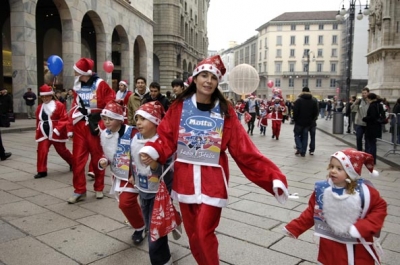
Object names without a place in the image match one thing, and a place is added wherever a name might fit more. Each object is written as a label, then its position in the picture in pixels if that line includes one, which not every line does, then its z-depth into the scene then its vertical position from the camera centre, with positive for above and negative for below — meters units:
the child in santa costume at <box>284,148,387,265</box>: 2.37 -0.75
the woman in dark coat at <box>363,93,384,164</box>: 8.68 -0.48
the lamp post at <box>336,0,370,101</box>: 17.61 +4.32
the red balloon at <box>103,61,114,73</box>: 16.27 +1.53
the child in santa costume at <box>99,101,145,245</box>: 3.60 -0.67
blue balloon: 11.46 +1.10
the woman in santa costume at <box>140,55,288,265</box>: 2.61 -0.42
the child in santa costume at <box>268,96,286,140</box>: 14.01 -0.40
